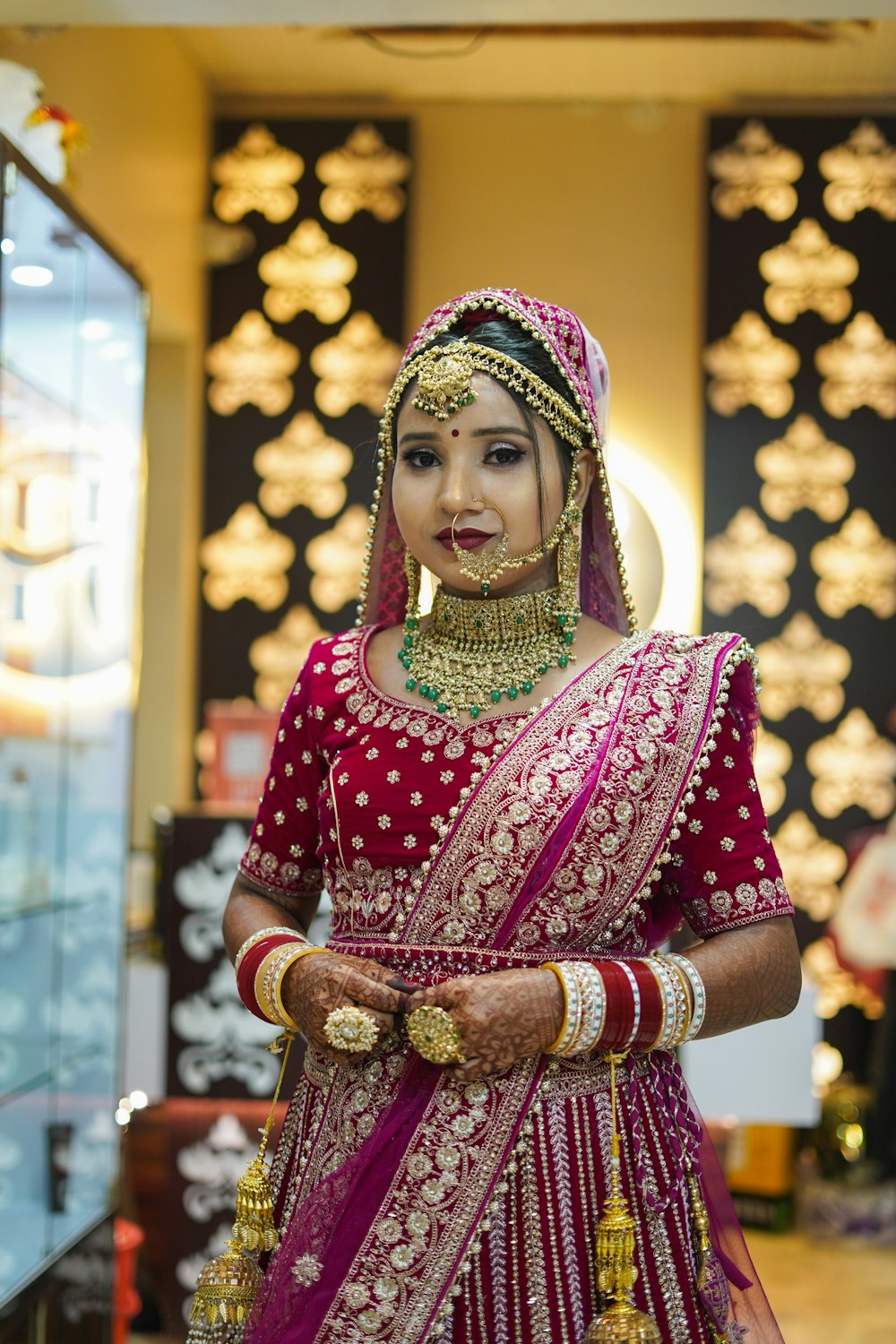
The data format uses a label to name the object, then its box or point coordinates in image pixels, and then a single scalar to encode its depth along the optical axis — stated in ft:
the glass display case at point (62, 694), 7.67
